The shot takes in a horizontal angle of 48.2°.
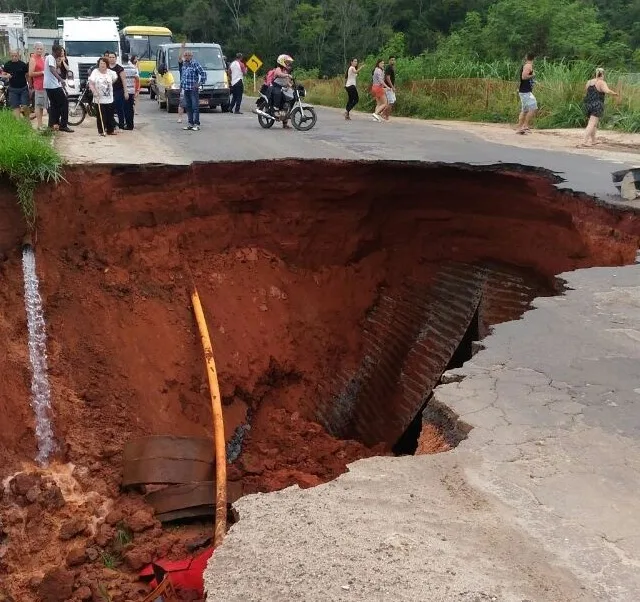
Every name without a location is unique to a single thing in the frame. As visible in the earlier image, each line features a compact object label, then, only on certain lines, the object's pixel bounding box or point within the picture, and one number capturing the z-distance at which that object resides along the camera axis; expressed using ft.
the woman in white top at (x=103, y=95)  37.93
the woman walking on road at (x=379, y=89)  61.26
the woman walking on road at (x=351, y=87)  60.70
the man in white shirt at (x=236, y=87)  66.85
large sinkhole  24.80
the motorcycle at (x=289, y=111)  46.37
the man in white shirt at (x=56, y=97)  37.52
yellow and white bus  101.80
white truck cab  75.95
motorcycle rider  46.93
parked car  65.51
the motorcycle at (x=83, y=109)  43.09
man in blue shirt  43.80
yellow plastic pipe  18.28
